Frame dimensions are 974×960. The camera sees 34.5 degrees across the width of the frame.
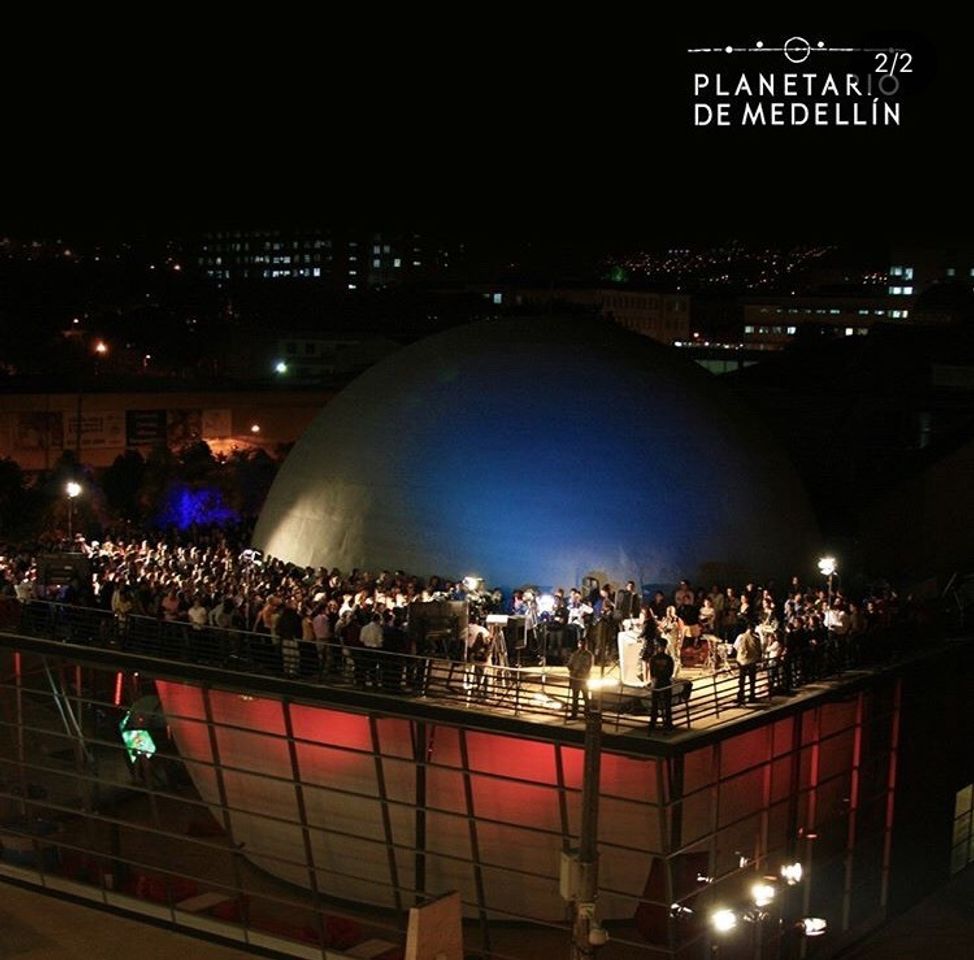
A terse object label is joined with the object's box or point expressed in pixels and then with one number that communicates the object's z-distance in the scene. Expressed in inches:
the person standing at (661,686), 781.3
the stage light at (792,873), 898.1
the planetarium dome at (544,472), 1217.4
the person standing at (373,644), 892.7
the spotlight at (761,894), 850.3
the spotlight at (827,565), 1163.9
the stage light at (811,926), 890.7
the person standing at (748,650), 863.7
